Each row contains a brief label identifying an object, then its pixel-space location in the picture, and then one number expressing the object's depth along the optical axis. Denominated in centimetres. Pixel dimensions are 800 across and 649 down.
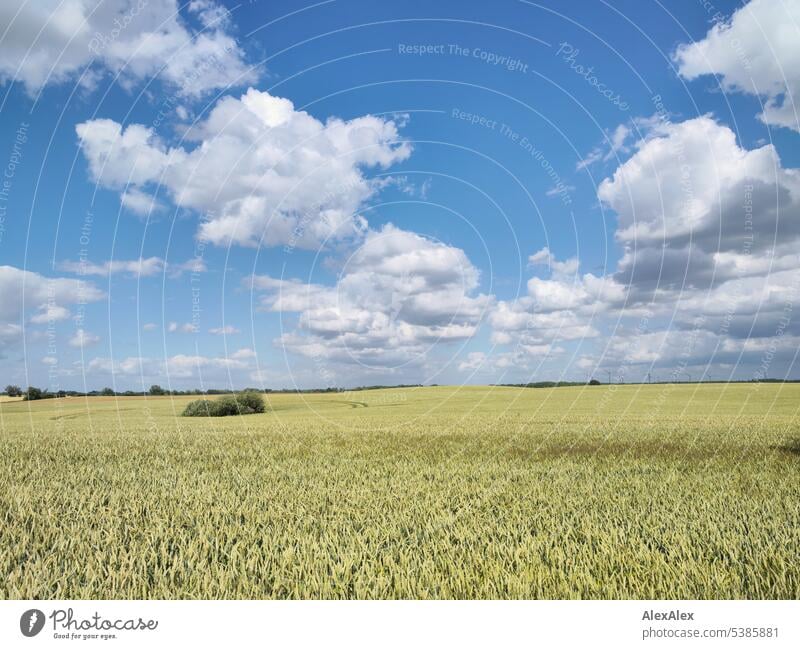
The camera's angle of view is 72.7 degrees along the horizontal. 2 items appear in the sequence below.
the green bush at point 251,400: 5100
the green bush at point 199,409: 4716
